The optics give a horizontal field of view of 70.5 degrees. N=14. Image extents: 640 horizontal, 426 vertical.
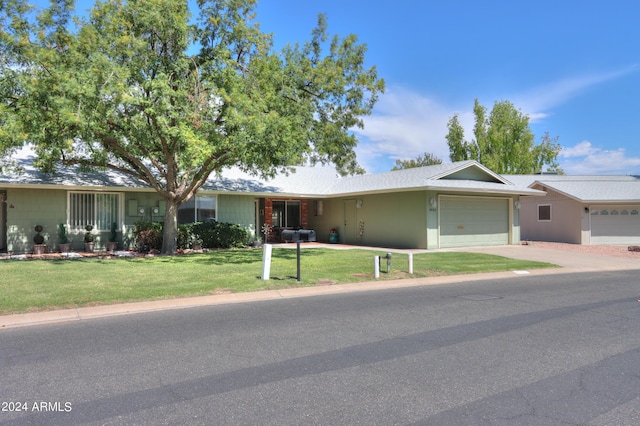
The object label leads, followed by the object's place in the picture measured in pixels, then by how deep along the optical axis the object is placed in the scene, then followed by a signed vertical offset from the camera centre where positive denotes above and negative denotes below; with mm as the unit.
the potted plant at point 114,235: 18531 -433
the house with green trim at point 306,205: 17375 +848
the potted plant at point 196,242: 19234 -773
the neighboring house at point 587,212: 24203 +526
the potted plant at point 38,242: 16578 -638
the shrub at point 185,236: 18953 -504
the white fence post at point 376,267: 12022 -1182
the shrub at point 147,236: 18031 -466
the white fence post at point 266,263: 10938 -958
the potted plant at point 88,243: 17672 -717
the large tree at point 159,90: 12195 +3920
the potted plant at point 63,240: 17141 -587
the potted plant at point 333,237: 24453 -744
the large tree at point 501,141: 42750 +7767
